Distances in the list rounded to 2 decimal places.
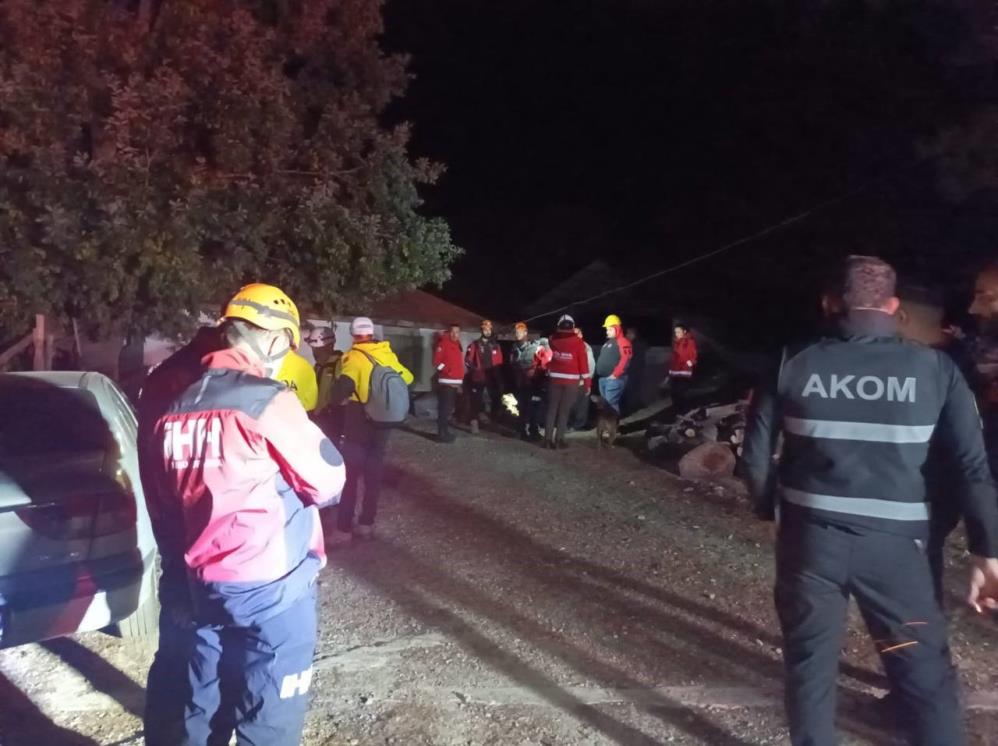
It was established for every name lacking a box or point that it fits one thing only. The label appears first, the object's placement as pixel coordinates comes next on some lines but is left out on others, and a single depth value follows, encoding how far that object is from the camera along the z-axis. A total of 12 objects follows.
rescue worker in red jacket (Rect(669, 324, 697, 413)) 14.43
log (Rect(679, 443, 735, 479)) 10.63
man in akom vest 3.28
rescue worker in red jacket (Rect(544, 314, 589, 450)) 12.41
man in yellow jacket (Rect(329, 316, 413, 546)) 7.21
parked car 4.25
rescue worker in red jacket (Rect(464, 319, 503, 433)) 15.16
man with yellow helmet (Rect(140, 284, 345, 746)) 3.09
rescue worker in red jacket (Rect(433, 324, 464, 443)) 13.45
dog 13.27
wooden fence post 11.66
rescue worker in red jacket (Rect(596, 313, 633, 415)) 13.59
